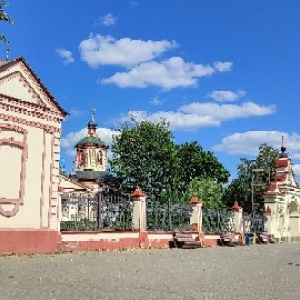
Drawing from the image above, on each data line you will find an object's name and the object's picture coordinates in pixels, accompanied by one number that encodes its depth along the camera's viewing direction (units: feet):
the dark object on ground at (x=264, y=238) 80.30
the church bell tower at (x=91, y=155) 132.39
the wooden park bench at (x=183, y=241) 56.37
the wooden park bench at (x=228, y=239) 66.28
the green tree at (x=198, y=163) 144.38
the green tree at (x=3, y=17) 33.47
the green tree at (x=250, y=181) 151.15
